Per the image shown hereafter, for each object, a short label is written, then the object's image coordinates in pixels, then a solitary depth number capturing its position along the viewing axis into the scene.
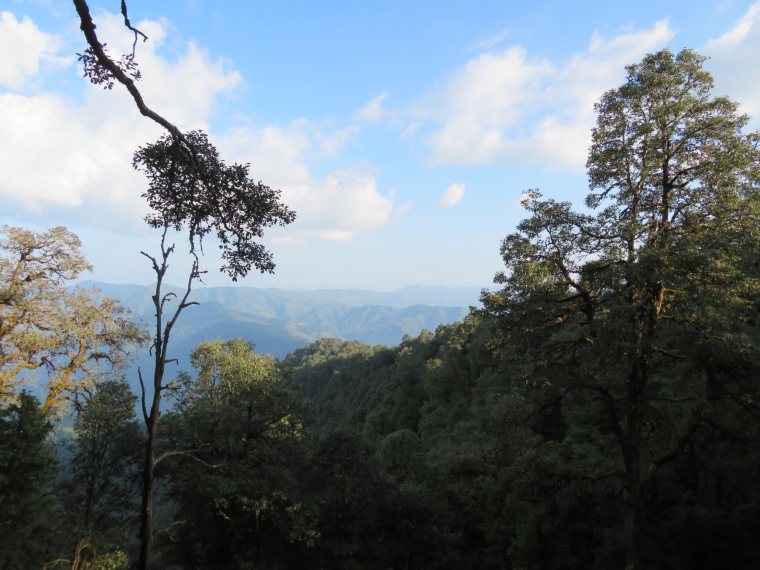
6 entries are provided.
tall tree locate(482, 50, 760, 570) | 7.97
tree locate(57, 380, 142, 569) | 12.71
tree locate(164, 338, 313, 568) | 12.56
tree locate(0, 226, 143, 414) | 13.77
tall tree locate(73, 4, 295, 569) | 4.92
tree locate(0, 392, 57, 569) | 9.55
